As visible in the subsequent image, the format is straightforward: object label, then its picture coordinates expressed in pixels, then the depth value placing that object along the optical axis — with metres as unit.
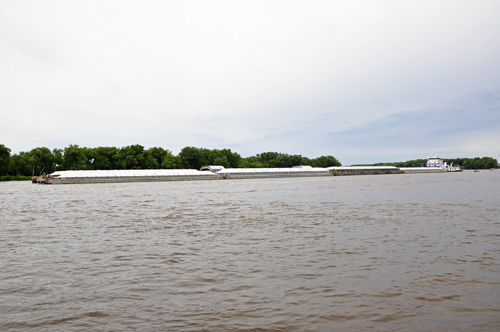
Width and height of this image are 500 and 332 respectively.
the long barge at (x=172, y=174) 111.96
